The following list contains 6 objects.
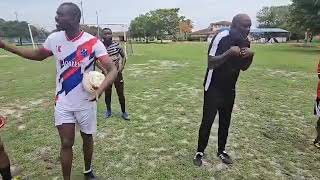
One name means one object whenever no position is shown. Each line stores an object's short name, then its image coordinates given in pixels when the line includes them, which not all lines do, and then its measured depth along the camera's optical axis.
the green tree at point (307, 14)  20.91
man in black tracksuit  2.83
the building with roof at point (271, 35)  47.16
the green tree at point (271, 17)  59.78
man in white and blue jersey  2.30
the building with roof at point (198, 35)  56.66
